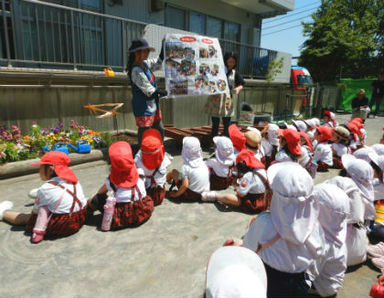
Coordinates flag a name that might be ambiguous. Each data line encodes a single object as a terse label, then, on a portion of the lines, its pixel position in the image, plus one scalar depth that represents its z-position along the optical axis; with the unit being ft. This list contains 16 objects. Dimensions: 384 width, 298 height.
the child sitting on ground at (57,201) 8.80
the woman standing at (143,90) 14.10
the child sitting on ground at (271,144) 17.79
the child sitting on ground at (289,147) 13.79
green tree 47.55
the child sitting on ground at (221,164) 13.20
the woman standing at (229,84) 20.17
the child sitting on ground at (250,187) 11.05
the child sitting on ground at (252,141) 12.53
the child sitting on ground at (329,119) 23.49
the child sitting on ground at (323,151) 17.83
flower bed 14.69
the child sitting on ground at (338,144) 18.17
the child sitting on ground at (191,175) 12.16
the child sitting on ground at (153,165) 11.35
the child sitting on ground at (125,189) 9.53
